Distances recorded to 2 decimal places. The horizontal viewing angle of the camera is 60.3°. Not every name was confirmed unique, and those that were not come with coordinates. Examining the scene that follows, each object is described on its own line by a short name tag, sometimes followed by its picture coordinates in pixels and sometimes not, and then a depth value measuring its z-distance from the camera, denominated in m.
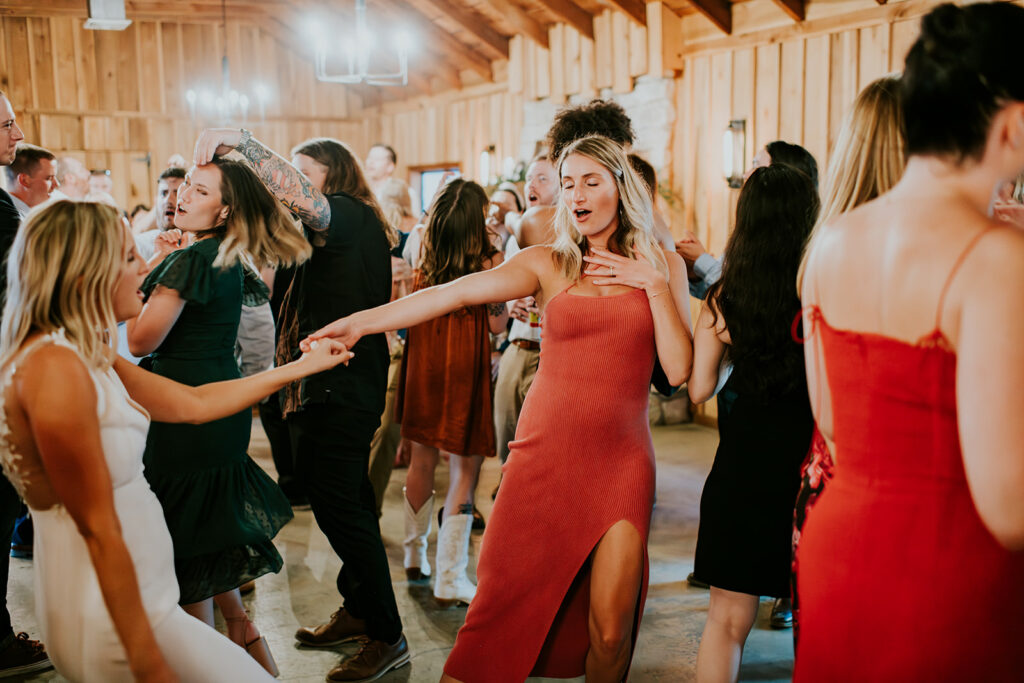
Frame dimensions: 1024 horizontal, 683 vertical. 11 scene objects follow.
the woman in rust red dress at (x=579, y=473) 2.19
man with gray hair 5.49
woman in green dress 2.36
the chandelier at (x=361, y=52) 5.49
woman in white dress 1.48
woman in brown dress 3.54
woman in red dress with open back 1.11
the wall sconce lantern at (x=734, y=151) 6.33
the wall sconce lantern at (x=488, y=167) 9.14
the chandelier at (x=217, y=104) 10.73
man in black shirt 2.77
